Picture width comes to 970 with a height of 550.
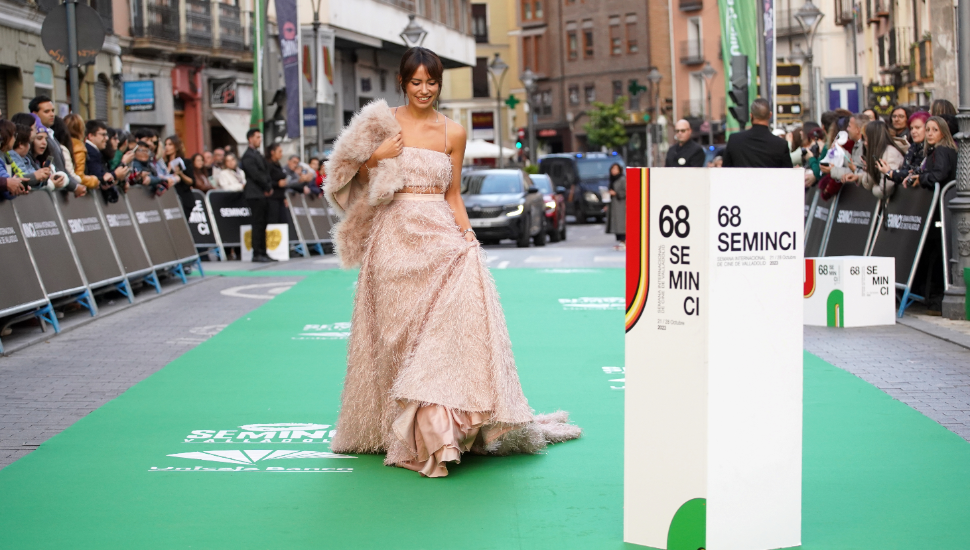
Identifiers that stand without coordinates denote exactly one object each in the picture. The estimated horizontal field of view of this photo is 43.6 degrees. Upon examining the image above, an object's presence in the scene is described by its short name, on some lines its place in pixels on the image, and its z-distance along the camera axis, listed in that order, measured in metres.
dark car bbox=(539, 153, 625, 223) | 40.66
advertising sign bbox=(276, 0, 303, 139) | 25.13
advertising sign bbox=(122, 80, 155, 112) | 30.59
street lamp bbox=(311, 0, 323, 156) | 27.95
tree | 77.50
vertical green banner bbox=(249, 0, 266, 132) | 24.14
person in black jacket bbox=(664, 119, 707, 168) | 15.17
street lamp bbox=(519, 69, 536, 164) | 47.12
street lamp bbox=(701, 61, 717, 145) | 72.49
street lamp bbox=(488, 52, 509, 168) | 45.69
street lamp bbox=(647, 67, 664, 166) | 58.77
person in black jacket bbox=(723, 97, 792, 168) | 11.38
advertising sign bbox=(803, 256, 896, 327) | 10.80
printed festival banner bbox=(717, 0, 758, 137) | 21.75
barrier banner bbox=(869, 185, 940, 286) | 11.32
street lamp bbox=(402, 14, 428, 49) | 33.19
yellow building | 81.81
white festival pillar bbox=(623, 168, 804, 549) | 3.98
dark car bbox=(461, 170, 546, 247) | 24.59
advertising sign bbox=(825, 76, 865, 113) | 23.66
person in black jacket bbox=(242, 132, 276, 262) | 19.45
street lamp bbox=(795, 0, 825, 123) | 33.19
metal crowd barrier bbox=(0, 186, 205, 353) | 10.21
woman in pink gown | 5.42
